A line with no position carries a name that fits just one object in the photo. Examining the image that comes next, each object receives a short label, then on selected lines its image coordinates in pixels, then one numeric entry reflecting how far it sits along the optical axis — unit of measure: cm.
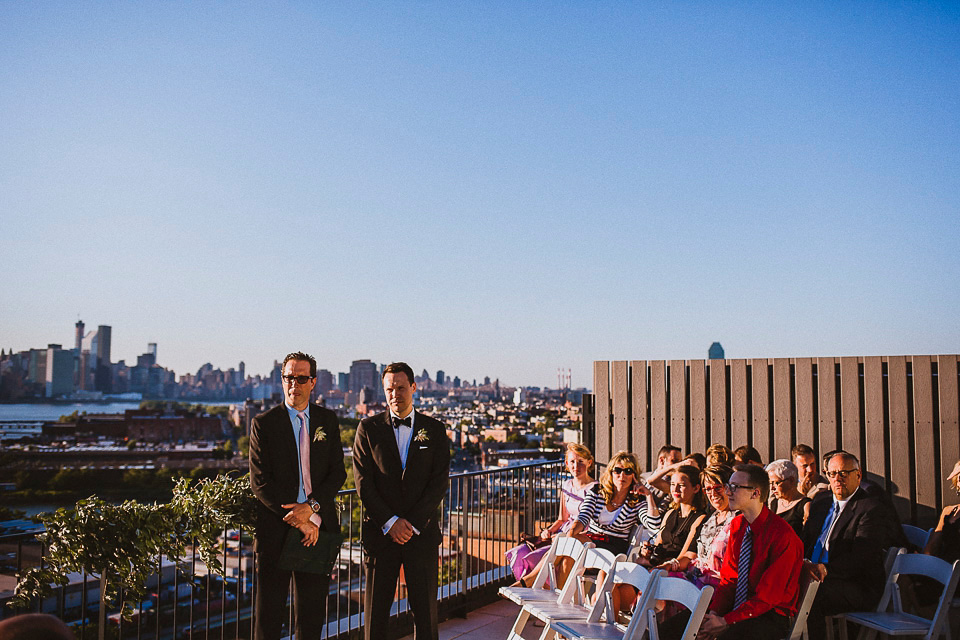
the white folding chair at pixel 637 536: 540
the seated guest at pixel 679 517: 492
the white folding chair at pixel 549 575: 487
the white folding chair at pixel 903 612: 407
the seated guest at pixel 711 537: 431
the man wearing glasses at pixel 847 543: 456
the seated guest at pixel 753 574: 376
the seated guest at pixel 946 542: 489
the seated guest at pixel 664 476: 626
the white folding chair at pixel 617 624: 384
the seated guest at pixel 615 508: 550
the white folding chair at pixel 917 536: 543
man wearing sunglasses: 404
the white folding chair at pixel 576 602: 433
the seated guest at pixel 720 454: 568
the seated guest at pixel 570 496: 586
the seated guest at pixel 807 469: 596
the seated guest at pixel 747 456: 612
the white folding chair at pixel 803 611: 388
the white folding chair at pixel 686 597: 357
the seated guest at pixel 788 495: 521
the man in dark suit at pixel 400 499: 441
